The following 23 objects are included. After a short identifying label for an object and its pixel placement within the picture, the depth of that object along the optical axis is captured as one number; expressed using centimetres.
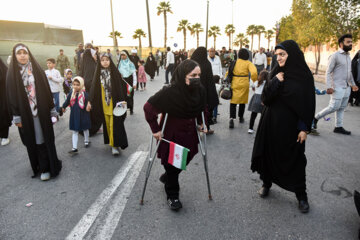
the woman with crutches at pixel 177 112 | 286
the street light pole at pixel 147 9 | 2778
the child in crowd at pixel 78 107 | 516
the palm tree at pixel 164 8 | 5084
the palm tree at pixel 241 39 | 8842
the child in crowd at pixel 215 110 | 703
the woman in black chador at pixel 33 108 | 367
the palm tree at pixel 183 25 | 6738
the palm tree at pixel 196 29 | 7012
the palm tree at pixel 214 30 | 7669
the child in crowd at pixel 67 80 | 789
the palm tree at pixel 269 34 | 8892
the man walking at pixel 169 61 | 1622
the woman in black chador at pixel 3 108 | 521
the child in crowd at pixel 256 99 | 601
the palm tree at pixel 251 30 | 8562
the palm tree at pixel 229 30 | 7889
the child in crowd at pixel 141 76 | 1375
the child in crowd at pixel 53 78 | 739
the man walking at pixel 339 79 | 566
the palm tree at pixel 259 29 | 8606
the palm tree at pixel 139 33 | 5853
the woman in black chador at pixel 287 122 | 294
